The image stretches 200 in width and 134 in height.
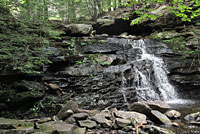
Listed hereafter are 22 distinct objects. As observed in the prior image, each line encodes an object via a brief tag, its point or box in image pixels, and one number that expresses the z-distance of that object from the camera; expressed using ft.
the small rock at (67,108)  16.16
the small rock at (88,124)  14.11
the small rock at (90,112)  17.45
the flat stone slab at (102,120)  14.76
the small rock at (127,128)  14.01
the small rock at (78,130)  12.44
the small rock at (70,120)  14.79
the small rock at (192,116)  17.42
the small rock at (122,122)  14.63
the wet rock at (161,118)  16.10
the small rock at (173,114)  18.02
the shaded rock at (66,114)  15.94
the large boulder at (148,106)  18.01
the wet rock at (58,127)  11.65
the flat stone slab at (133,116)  15.80
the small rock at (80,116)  15.40
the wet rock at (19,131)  9.75
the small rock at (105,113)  16.79
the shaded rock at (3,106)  17.91
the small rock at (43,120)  15.08
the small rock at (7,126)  10.54
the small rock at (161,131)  12.92
